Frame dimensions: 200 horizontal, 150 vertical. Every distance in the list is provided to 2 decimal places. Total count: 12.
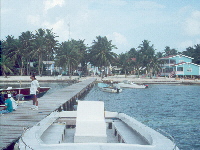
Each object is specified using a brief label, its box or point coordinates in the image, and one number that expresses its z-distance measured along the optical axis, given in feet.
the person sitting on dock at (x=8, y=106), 49.69
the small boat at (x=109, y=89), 152.92
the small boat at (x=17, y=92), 89.51
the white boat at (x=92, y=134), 22.11
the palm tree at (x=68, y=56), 246.29
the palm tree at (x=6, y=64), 239.50
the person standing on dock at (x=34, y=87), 49.26
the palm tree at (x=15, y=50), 262.47
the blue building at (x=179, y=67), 268.82
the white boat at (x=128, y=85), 187.32
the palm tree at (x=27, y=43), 257.14
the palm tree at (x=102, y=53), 255.91
